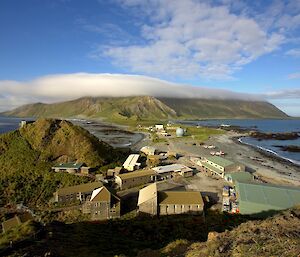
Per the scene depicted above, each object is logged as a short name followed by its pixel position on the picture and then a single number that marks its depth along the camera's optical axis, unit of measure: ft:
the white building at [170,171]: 186.38
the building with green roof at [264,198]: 123.03
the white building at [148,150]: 266.16
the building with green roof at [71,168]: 180.65
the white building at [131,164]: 197.05
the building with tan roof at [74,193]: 146.20
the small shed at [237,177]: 175.54
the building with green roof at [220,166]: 192.65
